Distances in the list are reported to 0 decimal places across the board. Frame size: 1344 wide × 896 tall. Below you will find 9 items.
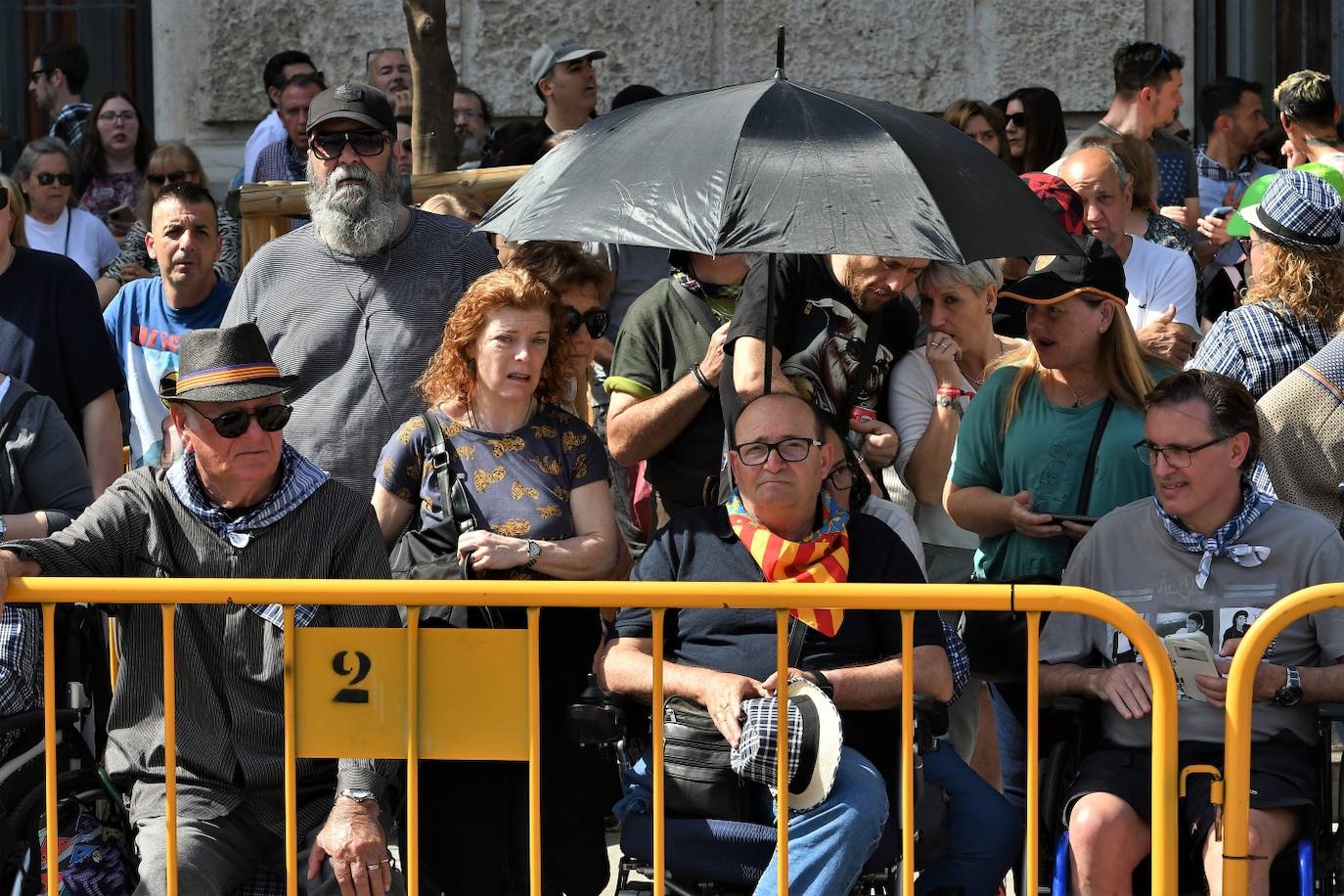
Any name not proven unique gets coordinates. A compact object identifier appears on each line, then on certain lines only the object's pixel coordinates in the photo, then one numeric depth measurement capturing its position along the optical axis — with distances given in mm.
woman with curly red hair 9344
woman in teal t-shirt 9844
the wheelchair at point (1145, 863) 8492
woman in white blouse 10742
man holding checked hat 8680
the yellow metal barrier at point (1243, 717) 7645
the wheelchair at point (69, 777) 8594
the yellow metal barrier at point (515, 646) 7719
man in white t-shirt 12820
